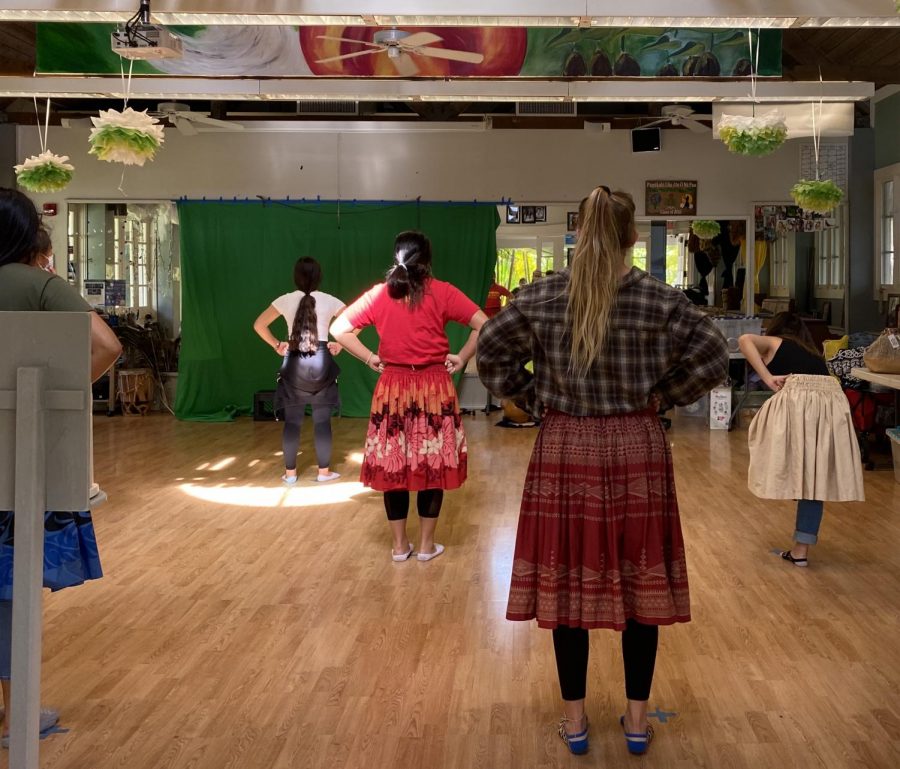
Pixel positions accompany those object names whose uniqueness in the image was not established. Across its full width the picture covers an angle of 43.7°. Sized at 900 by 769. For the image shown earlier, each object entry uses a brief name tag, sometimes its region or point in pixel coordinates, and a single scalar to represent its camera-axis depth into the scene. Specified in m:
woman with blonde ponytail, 2.97
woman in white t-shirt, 7.31
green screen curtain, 12.09
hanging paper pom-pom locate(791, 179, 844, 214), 7.36
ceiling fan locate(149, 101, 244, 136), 10.81
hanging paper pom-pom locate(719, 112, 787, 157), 6.48
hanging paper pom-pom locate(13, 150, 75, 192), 6.61
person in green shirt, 2.99
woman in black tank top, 5.27
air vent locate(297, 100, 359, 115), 11.62
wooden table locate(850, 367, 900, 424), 6.91
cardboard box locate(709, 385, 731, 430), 10.61
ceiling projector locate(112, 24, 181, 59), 5.73
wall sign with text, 12.32
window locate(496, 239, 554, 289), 13.23
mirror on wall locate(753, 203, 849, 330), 12.44
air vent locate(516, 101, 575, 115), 11.77
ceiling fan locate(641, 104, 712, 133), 10.62
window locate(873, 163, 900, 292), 11.16
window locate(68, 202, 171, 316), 12.53
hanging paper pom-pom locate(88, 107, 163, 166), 5.82
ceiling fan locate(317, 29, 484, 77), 6.81
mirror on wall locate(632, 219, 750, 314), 12.72
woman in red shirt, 5.26
